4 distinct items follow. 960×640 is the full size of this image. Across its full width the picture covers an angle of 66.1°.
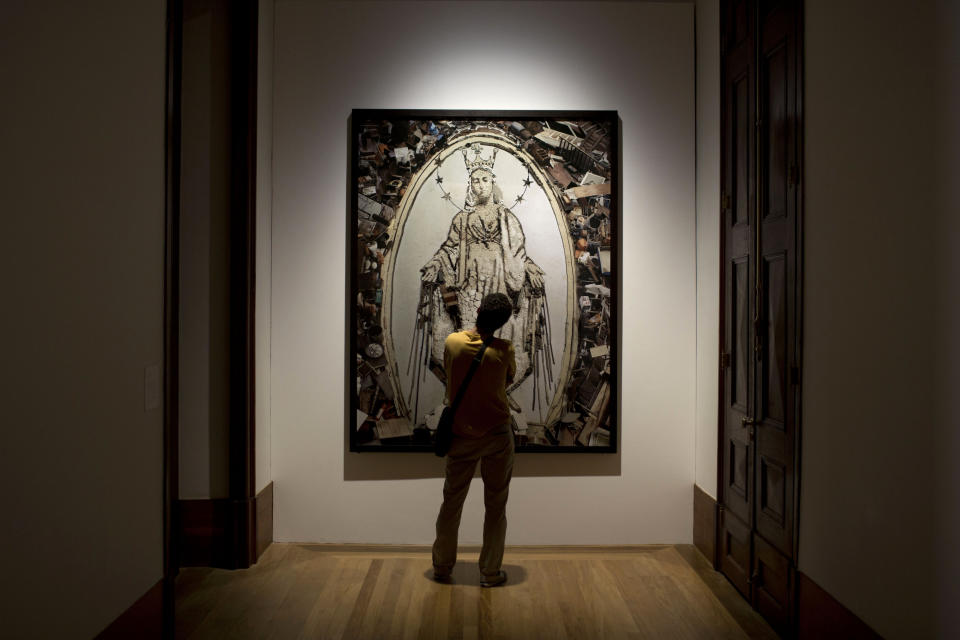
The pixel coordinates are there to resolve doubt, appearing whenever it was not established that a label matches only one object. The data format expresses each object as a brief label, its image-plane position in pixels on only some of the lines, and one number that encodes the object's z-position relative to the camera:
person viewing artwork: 3.48
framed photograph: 4.20
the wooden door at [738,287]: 3.43
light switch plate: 2.54
